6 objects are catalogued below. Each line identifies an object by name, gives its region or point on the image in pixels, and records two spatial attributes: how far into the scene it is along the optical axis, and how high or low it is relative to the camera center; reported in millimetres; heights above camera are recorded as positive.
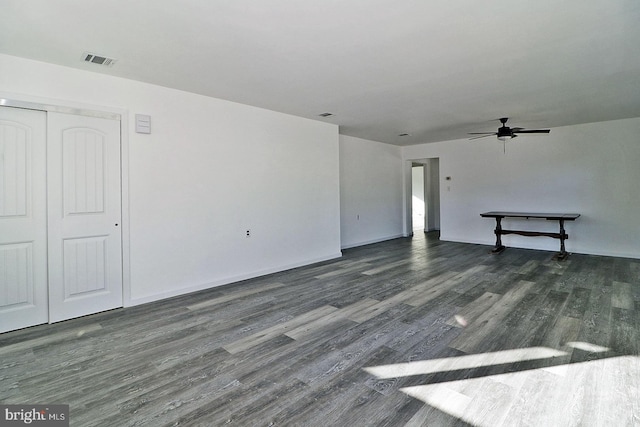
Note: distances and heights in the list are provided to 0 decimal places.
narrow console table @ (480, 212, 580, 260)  5398 -305
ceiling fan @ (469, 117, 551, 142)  4918 +1354
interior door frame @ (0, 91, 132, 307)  3241 +462
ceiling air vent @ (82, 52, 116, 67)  2818 +1525
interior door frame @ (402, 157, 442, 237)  8430 +427
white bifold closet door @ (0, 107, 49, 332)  2816 -22
